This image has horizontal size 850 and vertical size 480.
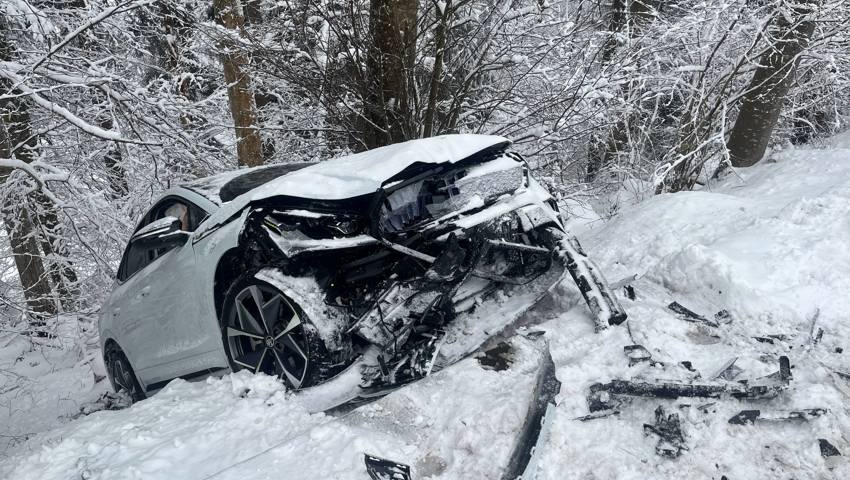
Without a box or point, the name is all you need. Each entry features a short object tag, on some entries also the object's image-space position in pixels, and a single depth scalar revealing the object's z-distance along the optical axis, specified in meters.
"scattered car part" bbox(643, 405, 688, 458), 2.41
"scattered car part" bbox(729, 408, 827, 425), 2.49
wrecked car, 3.23
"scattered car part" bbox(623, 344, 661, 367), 3.07
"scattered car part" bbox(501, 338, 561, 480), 2.42
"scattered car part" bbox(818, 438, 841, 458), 2.31
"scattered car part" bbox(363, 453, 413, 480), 2.46
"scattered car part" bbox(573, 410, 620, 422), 2.67
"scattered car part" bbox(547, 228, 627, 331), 3.46
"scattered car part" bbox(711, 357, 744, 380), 2.89
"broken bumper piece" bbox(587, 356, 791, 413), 2.68
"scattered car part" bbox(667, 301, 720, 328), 3.52
